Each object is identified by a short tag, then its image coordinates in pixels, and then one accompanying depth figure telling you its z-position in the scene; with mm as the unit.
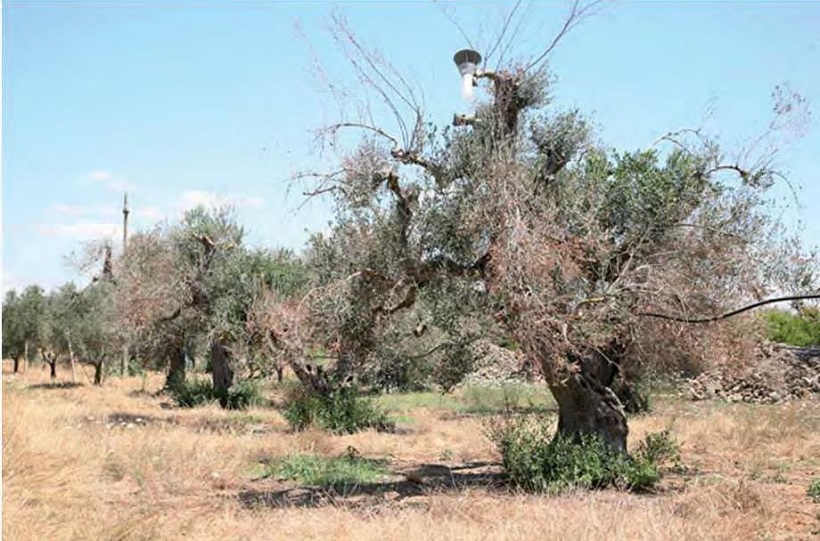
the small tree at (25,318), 37625
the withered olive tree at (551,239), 8555
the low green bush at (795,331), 28047
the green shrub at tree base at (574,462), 9289
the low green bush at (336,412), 16266
